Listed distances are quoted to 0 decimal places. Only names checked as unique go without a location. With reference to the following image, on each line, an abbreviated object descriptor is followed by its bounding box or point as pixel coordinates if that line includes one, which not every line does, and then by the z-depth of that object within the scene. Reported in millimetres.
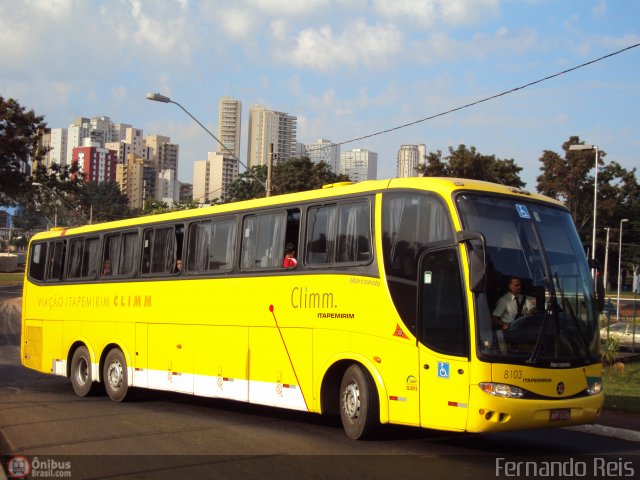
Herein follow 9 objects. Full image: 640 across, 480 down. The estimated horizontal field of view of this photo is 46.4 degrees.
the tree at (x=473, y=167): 47938
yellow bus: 8312
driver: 8297
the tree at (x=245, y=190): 56625
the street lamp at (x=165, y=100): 22312
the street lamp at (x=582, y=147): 25906
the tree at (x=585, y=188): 55725
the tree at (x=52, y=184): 46000
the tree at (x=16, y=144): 42750
